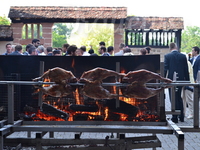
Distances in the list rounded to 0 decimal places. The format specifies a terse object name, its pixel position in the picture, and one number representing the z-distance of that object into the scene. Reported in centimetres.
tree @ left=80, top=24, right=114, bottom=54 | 6118
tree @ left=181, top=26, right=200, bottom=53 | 6744
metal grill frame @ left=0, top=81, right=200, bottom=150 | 504
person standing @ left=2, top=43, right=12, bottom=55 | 1256
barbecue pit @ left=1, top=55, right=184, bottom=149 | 523
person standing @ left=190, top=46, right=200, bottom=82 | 1267
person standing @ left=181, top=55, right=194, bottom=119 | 1134
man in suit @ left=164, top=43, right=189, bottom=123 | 1082
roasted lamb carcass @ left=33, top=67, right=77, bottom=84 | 537
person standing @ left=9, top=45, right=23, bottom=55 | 1112
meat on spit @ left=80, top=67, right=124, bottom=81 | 537
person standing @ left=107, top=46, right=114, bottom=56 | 1266
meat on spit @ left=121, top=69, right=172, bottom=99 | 536
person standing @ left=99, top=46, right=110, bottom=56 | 1202
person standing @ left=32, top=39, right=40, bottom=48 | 1329
